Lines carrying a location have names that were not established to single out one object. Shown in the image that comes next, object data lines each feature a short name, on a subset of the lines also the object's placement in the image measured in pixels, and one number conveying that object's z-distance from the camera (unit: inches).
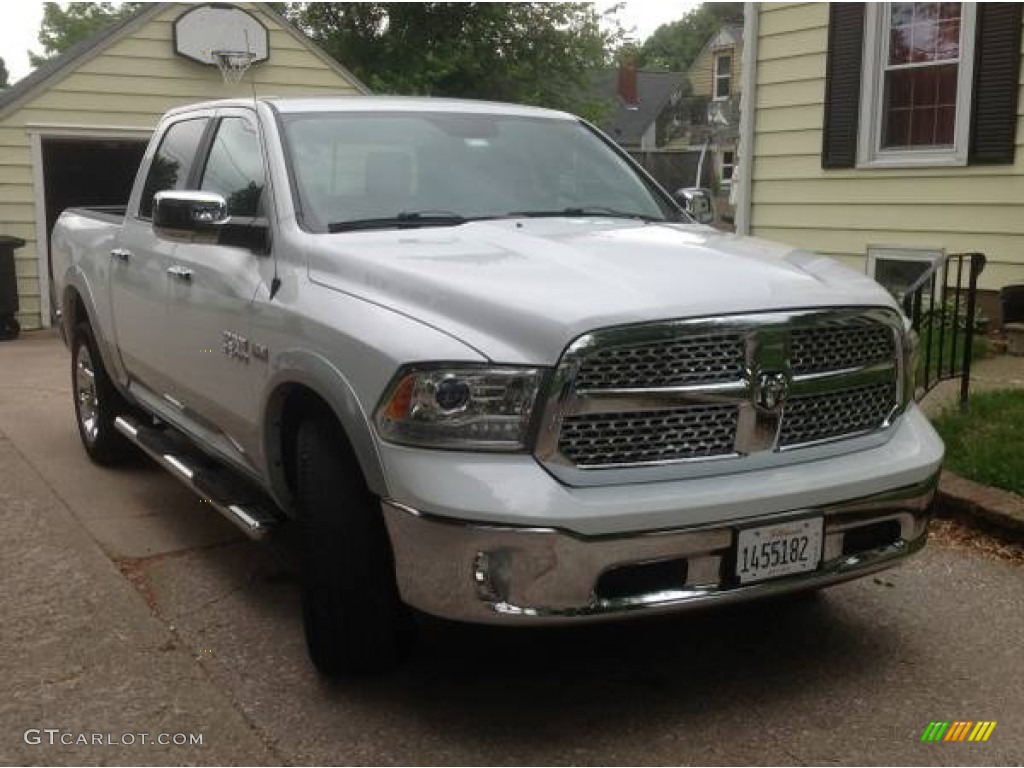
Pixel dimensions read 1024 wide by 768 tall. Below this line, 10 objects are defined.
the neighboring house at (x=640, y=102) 1871.3
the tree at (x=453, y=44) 976.9
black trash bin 489.4
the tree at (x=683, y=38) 3147.1
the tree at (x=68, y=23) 1894.7
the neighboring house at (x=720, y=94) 1407.5
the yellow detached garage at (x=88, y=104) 508.1
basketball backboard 529.3
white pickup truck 113.4
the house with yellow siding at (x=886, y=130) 331.3
